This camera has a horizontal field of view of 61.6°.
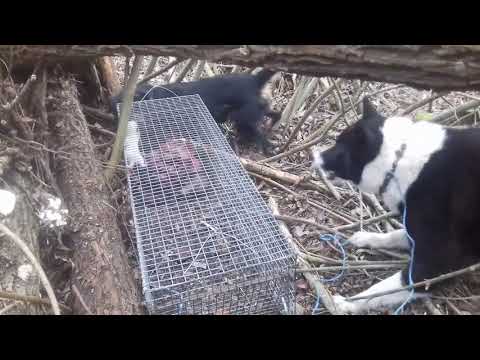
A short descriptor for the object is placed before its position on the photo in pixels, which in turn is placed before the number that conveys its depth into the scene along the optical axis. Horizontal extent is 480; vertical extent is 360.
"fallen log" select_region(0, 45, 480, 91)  1.51
